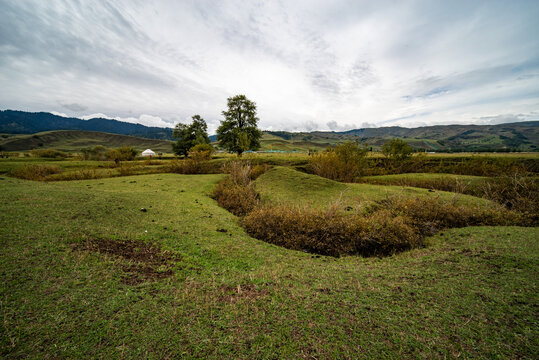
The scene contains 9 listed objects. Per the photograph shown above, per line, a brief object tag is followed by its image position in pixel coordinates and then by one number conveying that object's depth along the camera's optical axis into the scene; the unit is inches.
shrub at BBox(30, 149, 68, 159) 1016.8
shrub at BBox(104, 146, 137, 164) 1061.2
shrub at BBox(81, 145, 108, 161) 1277.1
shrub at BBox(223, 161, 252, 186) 397.4
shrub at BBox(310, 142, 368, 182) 473.1
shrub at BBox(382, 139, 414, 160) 624.9
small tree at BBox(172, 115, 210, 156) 1846.7
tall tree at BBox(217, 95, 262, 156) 1460.4
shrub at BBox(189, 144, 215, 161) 612.7
